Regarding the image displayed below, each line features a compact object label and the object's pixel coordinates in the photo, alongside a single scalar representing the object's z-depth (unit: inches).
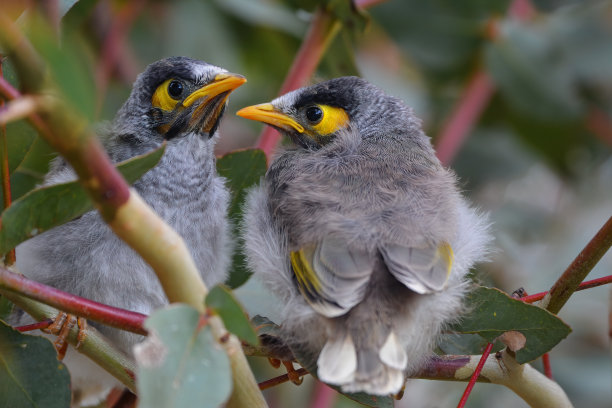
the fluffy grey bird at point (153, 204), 114.5
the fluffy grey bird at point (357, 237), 112.3
